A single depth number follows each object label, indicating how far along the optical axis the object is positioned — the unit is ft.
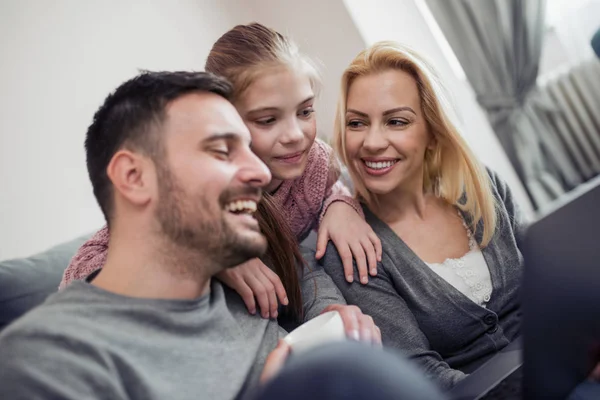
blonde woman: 4.53
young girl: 4.14
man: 2.81
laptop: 2.37
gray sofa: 4.49
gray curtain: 9.21
